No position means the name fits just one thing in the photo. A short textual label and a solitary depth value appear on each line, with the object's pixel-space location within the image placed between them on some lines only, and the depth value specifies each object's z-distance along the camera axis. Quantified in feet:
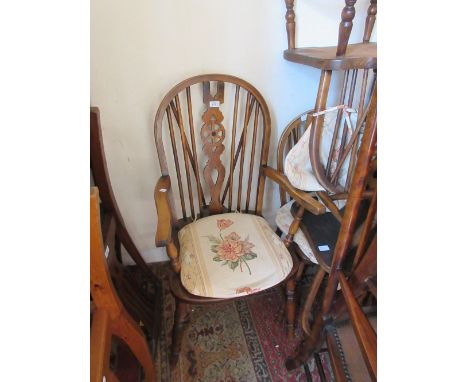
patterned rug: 3.85
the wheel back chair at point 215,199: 3.27
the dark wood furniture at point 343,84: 2.62
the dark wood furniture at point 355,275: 2.12
